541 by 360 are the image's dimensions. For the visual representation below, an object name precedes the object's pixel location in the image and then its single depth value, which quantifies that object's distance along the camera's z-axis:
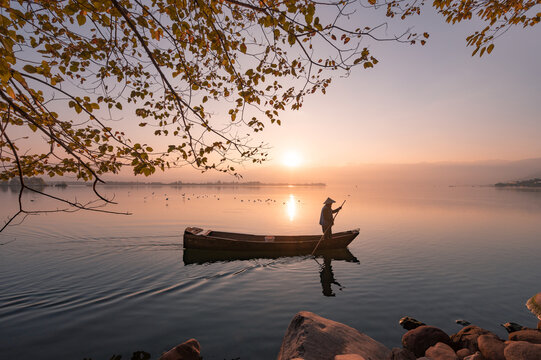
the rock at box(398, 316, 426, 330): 7.51
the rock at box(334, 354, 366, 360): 4.47
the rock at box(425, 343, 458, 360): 5.18
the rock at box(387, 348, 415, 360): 5.29
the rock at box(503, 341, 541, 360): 4.71
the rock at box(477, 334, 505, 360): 5.14
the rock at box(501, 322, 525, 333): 7.39
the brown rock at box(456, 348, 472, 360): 5.52
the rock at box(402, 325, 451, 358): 5.94
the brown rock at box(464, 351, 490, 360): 4.95
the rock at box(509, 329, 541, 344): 5.88
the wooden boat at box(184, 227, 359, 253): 14.70
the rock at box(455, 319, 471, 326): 7.85
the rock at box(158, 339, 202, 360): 5.41
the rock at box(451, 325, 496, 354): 5.88
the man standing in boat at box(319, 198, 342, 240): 16.09
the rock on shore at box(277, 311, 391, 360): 4.93
